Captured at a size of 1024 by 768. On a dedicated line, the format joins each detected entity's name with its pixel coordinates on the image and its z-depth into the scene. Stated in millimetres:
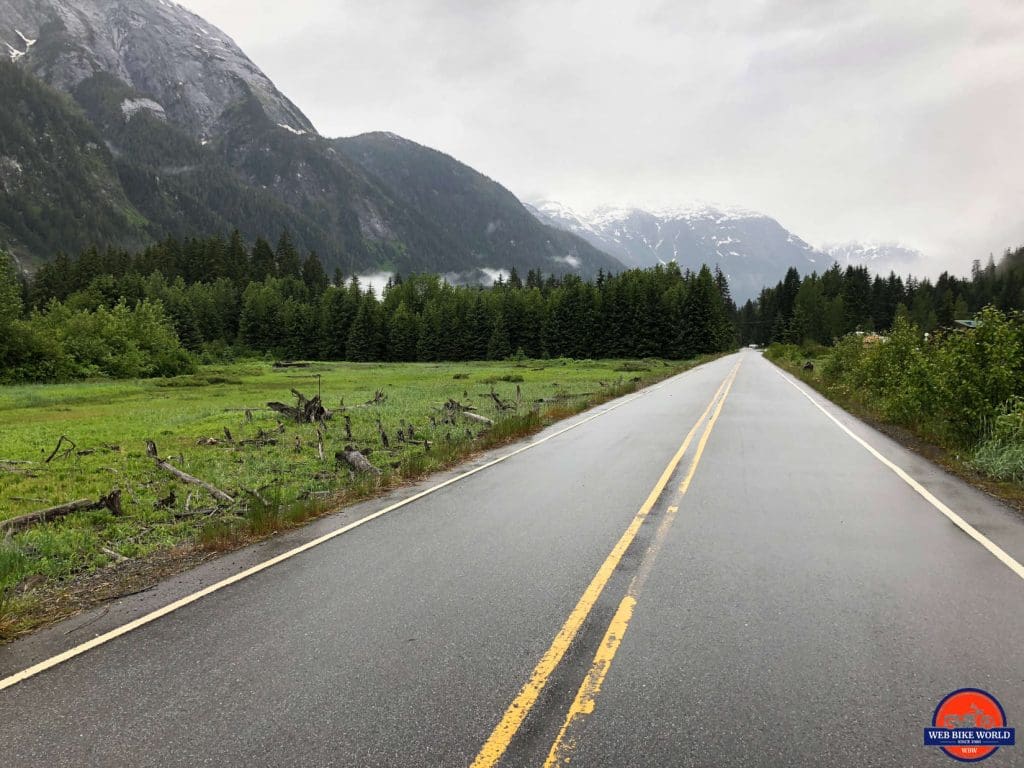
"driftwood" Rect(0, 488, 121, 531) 8109
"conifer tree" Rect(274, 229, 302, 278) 134750
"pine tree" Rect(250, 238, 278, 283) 128750
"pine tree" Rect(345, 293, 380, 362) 101938
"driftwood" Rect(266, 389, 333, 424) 20889
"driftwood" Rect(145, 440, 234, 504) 9902
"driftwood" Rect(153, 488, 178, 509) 9570
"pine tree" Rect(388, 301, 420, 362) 103375
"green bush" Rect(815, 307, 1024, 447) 11812
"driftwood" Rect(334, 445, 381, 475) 12016
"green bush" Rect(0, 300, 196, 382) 46000
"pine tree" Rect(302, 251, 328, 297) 133250
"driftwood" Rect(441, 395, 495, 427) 19875
